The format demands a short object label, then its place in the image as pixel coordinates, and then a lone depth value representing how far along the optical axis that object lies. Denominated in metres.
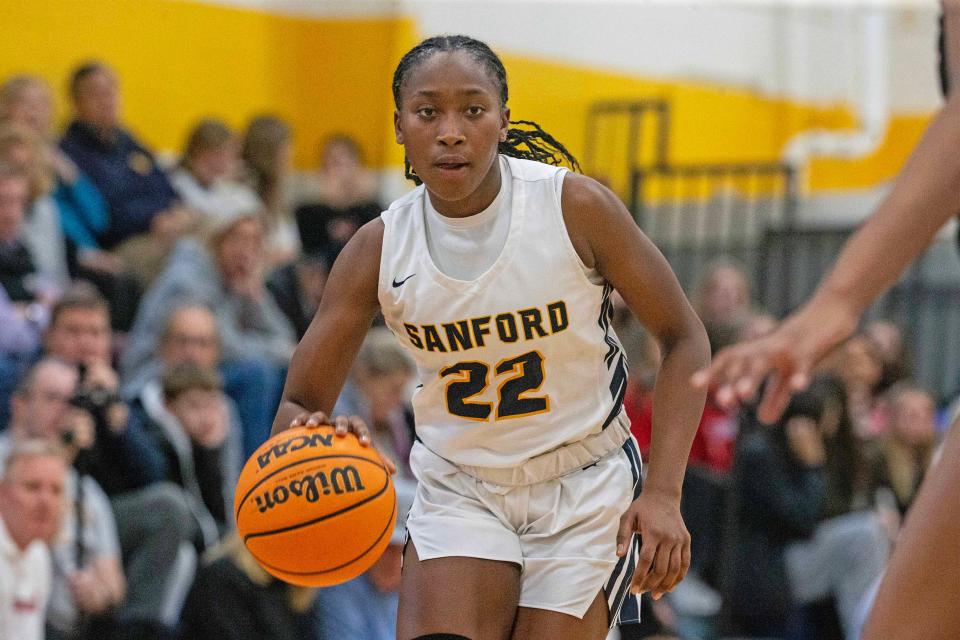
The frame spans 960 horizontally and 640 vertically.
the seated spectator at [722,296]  19.12
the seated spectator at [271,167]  17.53
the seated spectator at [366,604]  13.19
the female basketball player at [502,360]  7.39
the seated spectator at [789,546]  16.45
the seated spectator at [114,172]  15.88
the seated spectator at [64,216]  14.50
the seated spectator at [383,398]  14.52
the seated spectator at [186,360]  13.95
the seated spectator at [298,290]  16.47
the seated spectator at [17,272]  13.41
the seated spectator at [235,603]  12.88
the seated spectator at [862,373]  19.61
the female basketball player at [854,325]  4.43
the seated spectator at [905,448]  17.91
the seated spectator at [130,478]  12.94
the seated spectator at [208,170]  16.86
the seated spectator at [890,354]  20.81
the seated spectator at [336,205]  17.39
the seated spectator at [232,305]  14.55
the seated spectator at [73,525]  12.29
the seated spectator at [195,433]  13.83
